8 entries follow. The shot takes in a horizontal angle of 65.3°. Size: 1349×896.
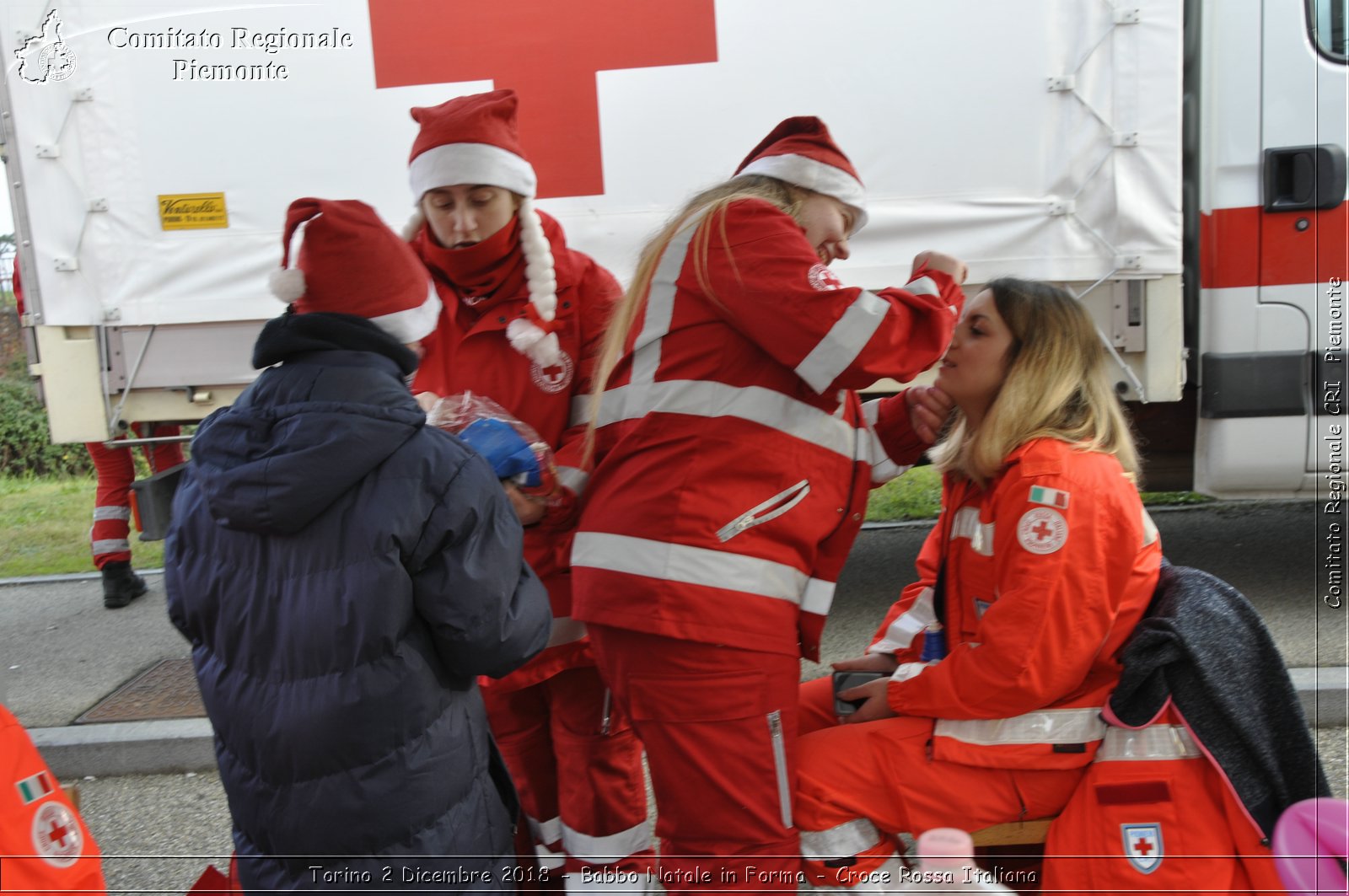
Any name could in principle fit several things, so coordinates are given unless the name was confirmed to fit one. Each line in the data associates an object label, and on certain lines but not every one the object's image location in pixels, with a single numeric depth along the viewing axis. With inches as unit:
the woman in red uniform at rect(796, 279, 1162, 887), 69.5
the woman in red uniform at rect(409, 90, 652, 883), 87.0
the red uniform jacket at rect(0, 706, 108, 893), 58.9
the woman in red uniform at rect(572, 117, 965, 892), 68.8
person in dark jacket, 58.7
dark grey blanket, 66.3
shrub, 363.3
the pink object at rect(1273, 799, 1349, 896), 61.3
